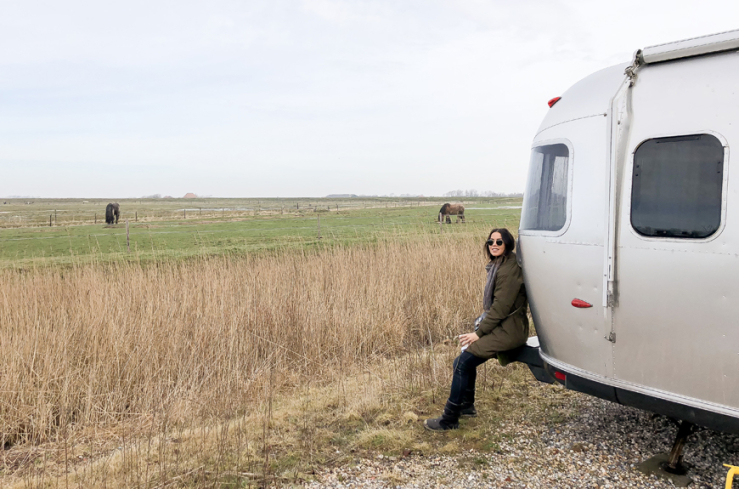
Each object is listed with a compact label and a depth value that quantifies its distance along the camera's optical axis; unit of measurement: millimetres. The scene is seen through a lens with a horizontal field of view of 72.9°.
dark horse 33781
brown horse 34906
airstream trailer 2576
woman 3674
